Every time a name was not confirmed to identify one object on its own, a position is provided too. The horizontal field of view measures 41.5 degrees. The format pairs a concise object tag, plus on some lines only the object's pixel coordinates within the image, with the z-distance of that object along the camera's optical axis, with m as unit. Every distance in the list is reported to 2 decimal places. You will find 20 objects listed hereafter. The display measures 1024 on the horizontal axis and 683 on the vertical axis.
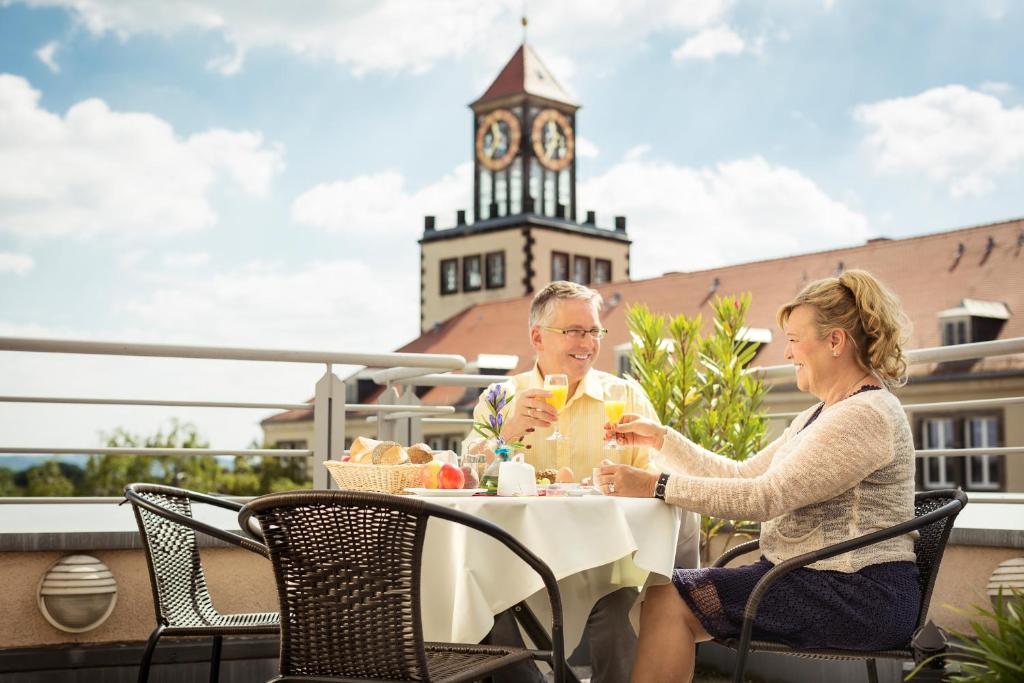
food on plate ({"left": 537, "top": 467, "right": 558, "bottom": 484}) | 3.49
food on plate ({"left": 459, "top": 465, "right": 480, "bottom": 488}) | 3.30
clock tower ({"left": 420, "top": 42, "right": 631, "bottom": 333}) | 51.53
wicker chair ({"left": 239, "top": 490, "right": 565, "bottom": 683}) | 2.53
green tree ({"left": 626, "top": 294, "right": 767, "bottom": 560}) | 5.92
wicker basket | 3.16
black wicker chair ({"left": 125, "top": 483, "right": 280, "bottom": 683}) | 3.27
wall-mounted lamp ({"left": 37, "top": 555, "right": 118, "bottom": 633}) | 4.23
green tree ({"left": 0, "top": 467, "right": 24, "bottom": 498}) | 31.19
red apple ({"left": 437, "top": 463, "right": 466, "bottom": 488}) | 3.28
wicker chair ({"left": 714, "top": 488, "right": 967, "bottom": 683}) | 2.89
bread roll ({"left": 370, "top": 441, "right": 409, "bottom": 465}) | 3.23
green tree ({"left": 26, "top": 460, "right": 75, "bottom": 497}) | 30.81
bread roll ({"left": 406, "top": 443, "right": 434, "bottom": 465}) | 3.32
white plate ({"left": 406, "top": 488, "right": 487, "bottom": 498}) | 3.16
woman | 2.97
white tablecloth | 2.87
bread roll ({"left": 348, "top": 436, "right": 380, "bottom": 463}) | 3.26
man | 3.69
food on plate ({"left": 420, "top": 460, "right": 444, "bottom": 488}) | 3.29
